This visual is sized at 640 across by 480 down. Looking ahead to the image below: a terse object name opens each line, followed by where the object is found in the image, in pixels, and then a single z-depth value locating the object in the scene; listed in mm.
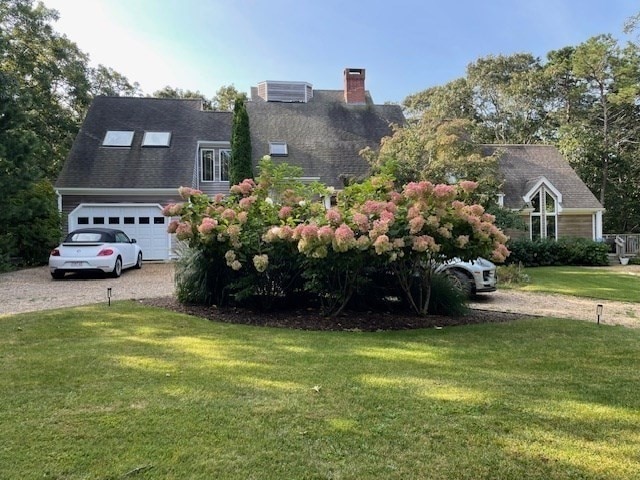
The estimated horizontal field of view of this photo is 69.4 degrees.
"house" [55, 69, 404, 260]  18172
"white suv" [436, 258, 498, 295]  10703
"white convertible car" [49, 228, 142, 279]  12102
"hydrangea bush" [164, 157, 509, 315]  6465
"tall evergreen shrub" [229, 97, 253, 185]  19750
